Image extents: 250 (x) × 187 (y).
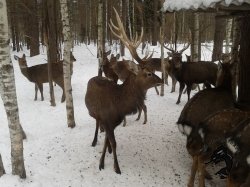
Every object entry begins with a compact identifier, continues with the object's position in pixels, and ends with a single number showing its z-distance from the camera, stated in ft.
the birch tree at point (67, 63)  15.51
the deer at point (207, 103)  11.78
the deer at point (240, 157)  8.67
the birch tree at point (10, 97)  10.06
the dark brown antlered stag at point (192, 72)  21.89
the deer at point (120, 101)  12.23
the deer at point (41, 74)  24.14
